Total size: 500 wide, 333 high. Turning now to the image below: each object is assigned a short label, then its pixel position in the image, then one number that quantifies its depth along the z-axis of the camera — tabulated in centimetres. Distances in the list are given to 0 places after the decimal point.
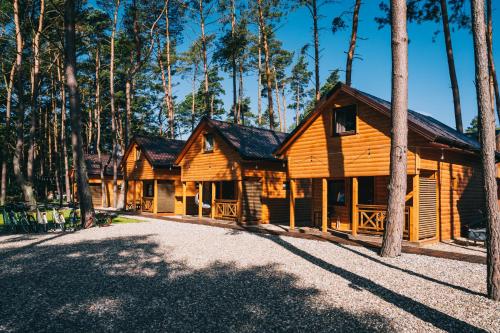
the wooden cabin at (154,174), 2392
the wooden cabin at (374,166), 1154
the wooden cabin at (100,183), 3186
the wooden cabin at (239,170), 1778
